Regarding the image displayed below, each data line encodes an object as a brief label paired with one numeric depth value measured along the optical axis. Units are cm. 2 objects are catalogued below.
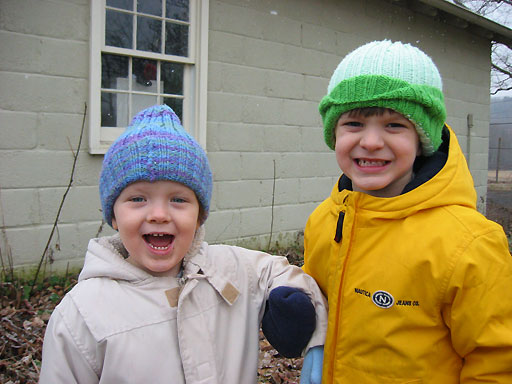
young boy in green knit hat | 51
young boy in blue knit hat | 50
